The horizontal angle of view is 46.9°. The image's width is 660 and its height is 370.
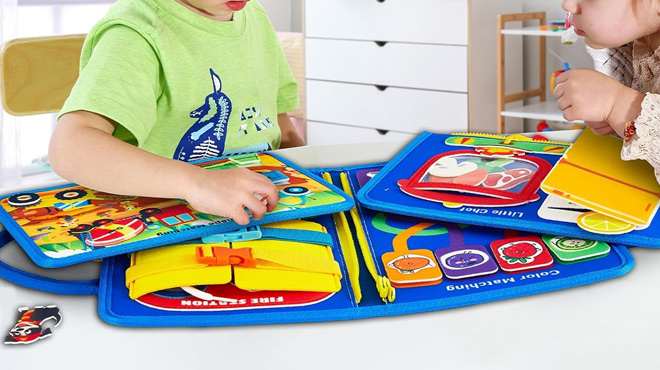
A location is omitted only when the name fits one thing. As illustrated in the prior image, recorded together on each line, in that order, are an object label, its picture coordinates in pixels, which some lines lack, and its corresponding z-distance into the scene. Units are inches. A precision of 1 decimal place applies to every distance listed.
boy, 22.8
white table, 15.7
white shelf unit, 92.0
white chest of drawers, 96.8
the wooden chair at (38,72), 43.3
